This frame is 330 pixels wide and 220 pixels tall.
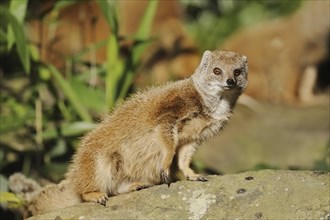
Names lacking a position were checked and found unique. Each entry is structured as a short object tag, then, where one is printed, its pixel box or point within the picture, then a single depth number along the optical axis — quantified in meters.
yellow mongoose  9.83
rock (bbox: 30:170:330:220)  8.70
